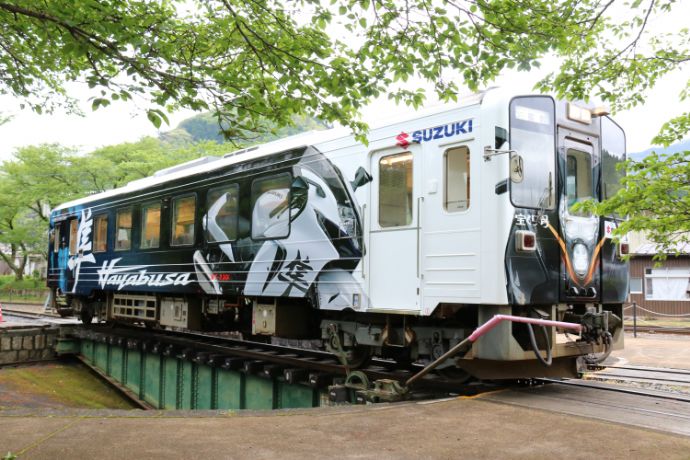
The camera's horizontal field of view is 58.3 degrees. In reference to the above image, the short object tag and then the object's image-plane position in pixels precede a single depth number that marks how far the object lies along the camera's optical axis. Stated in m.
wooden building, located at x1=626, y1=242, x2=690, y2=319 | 22.33
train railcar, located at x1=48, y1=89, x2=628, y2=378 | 6.29
